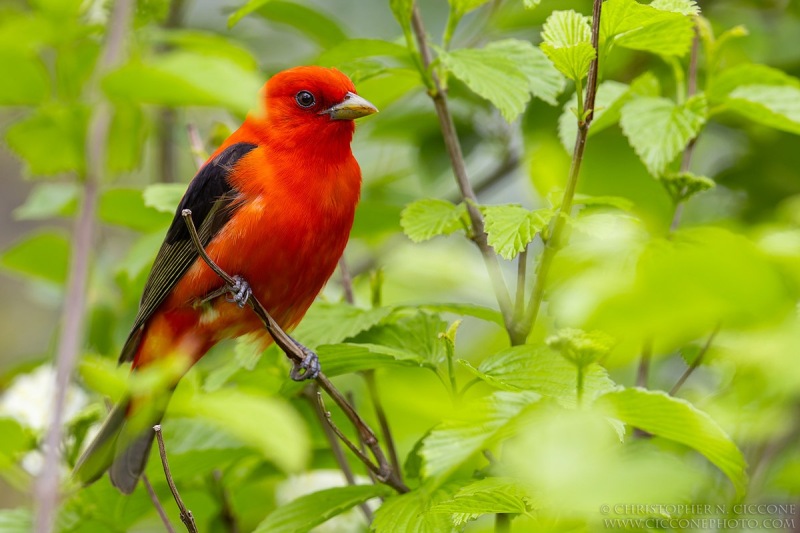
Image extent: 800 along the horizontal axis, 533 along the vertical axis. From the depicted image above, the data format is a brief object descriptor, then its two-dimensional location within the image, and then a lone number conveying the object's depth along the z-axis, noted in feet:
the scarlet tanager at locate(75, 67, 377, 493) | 21.04
